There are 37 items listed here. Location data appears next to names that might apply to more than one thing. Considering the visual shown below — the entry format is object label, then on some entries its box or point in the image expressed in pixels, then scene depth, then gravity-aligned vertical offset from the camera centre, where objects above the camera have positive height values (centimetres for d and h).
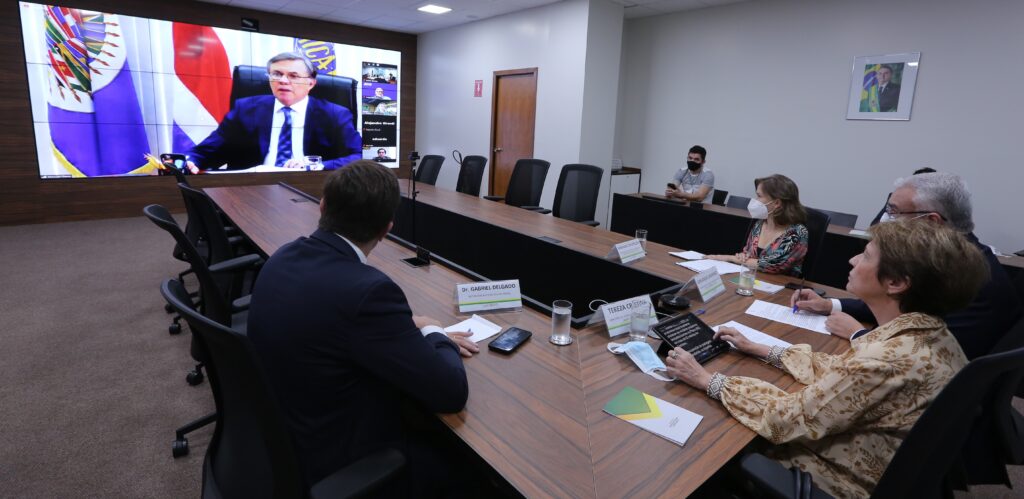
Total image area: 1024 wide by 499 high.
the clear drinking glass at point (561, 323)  159 -51
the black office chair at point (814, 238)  251 -36
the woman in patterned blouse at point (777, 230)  245 -33
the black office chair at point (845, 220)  444 -48
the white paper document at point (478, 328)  162 -57
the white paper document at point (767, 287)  222 -54
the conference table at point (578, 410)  102 -60
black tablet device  152 -53
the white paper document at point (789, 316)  185 -56
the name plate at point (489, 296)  183 -51
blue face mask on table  144 -57
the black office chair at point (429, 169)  574 -26
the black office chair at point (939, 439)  82 -46
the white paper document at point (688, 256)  272 -51
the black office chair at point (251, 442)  91 -60
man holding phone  498 -26
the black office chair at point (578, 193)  434 -34
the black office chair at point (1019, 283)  292 -62
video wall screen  586 +47
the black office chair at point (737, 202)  528 -44
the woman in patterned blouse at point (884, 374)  109 -43
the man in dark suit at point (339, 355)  110 -44
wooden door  648 +35
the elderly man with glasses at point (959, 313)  161 -40
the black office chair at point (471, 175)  536 -29
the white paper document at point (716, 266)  250 -52
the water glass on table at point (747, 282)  216 -50
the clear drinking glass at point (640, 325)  165 -53
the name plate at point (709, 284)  203 -50
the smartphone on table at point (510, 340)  151 -56
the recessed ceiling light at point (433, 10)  639 +164
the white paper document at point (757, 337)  166 -57
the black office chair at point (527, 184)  480 -31
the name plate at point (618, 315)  164 -50
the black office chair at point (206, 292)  191 -60
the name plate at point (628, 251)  253 -47
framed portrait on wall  450 +67
